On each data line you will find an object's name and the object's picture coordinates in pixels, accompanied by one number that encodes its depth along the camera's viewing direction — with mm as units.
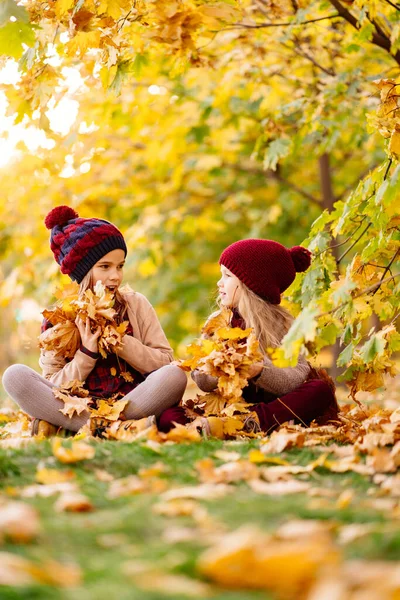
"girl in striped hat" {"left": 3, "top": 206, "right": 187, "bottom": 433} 3689
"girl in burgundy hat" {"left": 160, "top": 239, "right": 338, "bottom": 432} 3703
